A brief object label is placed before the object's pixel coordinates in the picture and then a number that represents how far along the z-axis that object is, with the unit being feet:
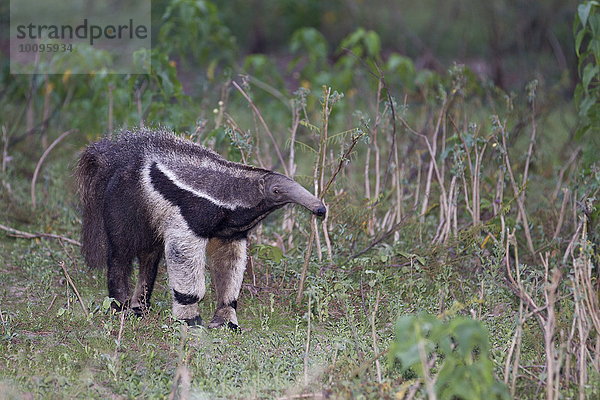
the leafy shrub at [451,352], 24.95
